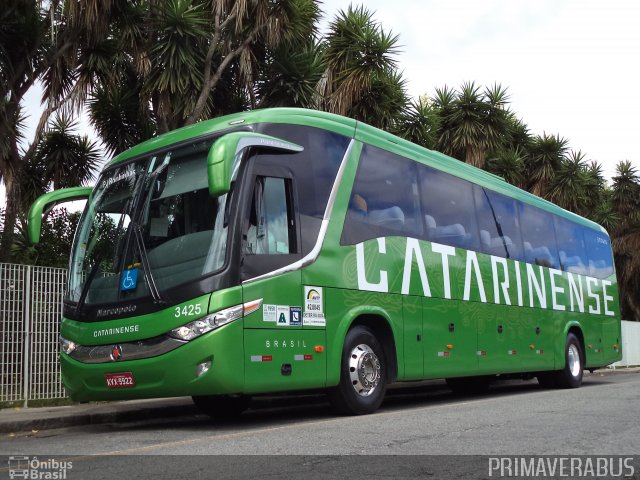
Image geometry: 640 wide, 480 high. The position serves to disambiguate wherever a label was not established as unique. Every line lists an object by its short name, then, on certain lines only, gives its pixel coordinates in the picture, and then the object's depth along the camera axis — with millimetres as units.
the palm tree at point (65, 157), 17906
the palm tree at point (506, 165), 24844
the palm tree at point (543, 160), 27344
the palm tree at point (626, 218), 36781
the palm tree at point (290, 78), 17203
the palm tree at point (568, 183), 27172
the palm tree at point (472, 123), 23094
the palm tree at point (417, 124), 20719
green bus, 7934
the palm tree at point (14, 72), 14742
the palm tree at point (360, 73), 19141
